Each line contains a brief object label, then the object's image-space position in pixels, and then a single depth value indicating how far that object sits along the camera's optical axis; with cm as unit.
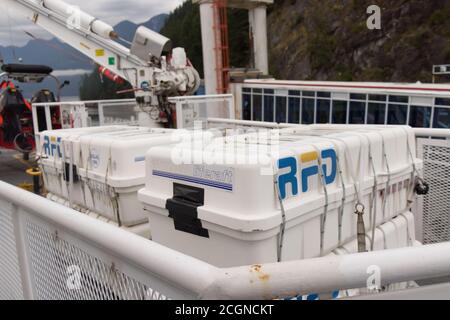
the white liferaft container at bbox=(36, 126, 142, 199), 480
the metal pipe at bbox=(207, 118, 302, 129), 544
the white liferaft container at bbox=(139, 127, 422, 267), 253
